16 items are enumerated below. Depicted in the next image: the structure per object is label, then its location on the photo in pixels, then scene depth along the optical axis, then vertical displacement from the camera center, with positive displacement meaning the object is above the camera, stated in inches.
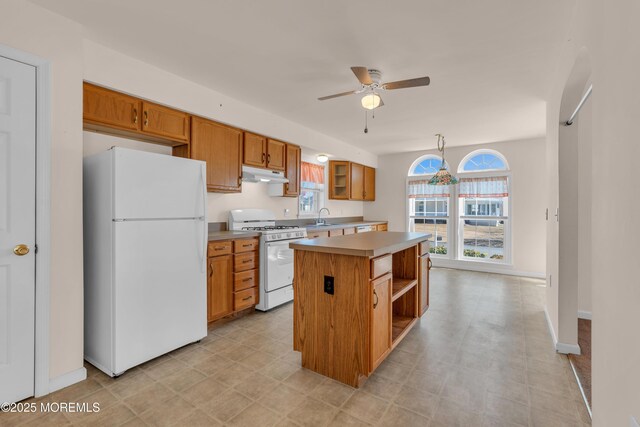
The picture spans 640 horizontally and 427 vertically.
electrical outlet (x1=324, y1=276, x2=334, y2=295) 85.0 -20.6
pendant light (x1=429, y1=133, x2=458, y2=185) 165.3 +19.3
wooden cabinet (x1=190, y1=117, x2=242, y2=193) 128.1 +27.2
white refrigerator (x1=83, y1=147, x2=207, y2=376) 86.7 -14.0
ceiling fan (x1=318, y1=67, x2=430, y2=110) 94.2 +43.1
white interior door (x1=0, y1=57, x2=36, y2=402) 73.9 -3.9
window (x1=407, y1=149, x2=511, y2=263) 228.1 +3.8
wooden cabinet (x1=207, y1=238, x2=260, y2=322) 122.4 -28.2
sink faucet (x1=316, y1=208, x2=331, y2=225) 225.1 -6.0
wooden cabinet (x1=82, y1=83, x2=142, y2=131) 95.7 +34.8
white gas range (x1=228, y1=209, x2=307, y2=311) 141.5 -21.3
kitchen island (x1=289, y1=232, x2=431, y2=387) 80.0 -26.3
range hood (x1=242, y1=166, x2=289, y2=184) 149.6 +19.2
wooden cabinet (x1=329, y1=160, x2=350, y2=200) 241.1 +26.6
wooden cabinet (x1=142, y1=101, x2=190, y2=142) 110.3 +34.8
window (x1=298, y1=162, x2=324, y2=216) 213.6 +16.9
